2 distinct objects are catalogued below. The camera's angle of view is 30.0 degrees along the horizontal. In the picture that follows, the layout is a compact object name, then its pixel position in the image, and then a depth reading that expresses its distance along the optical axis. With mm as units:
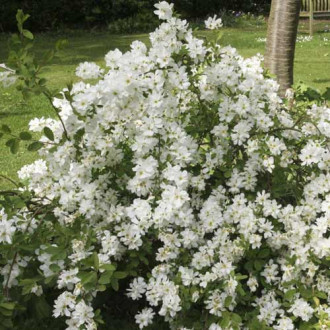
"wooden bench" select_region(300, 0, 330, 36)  15945
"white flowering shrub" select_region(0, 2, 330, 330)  2459
